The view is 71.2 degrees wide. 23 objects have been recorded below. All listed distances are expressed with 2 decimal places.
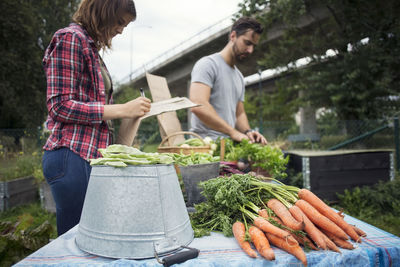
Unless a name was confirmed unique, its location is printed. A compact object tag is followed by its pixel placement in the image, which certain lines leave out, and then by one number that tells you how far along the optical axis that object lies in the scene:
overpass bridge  12.56
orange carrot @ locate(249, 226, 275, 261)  1.00
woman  1.55
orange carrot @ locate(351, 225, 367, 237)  1.19
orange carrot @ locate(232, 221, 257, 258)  1.03
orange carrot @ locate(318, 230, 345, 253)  1.08
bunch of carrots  1.08
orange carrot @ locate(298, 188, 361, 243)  1.17
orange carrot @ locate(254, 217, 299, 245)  1.05
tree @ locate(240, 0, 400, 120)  7.95
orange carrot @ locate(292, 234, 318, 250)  1.09
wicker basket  2.19
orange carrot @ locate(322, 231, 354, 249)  1.10
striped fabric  0.97
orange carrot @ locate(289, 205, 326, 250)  1.10
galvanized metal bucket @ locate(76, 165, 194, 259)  0.99
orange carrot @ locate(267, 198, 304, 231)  1.12
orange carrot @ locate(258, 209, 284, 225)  1.21
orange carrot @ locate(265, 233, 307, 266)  1.00
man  2.82
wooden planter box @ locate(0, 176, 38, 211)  5.34
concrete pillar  13.99
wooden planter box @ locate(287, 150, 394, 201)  5.06
